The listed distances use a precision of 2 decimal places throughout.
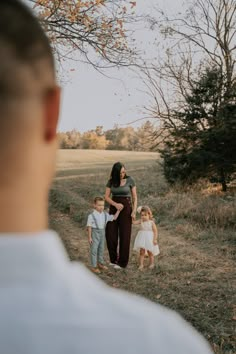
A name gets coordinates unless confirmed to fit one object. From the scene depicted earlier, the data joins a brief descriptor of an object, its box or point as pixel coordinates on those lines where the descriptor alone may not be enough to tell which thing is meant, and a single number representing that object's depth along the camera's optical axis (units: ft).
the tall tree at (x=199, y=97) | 68.13
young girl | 33.47
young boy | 31.22
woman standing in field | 32.04
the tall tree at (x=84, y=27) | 35.37
